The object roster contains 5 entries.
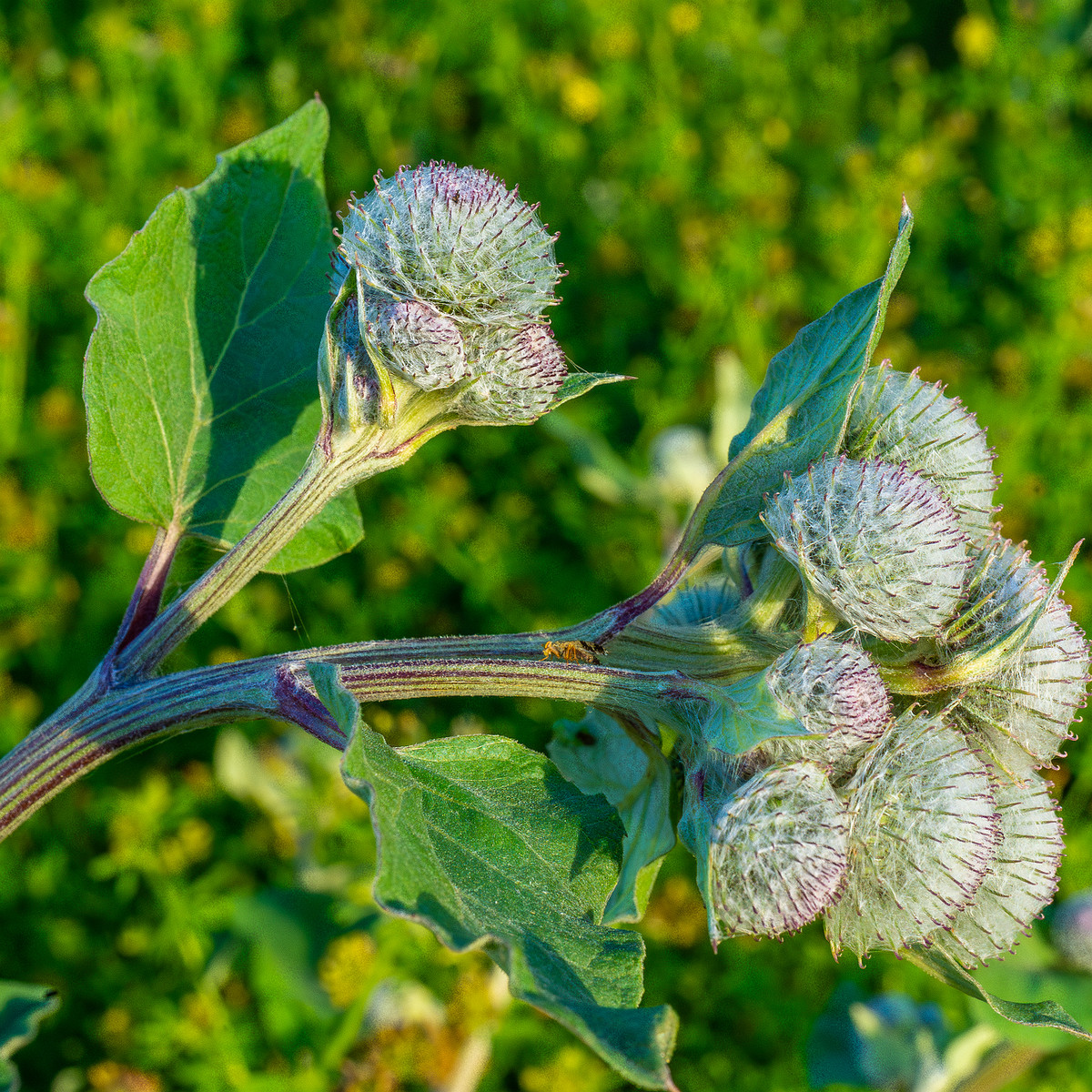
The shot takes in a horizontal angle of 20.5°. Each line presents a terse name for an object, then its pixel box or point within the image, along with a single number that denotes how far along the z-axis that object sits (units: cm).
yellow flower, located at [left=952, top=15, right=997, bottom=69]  82
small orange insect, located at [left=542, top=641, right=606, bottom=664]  30
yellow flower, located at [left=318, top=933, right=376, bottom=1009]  43
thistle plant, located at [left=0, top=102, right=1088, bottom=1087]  29
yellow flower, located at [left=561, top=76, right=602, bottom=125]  79
